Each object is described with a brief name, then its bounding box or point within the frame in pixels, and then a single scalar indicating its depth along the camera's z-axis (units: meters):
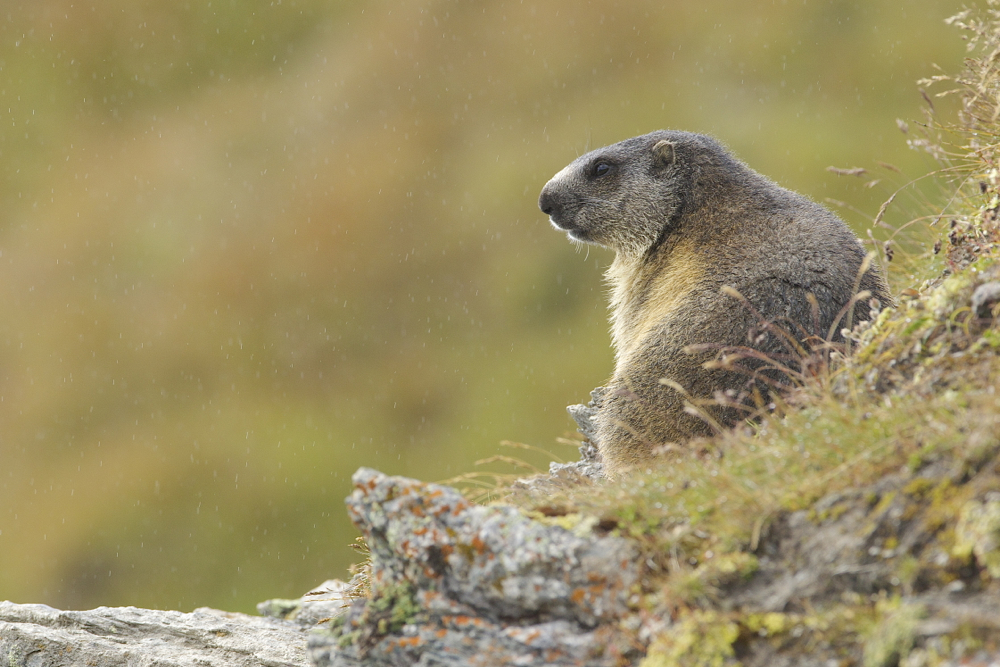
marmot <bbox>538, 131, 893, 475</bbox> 13.65
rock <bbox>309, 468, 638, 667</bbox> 8.74
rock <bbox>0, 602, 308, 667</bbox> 14.48
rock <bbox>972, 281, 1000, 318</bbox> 9.71
